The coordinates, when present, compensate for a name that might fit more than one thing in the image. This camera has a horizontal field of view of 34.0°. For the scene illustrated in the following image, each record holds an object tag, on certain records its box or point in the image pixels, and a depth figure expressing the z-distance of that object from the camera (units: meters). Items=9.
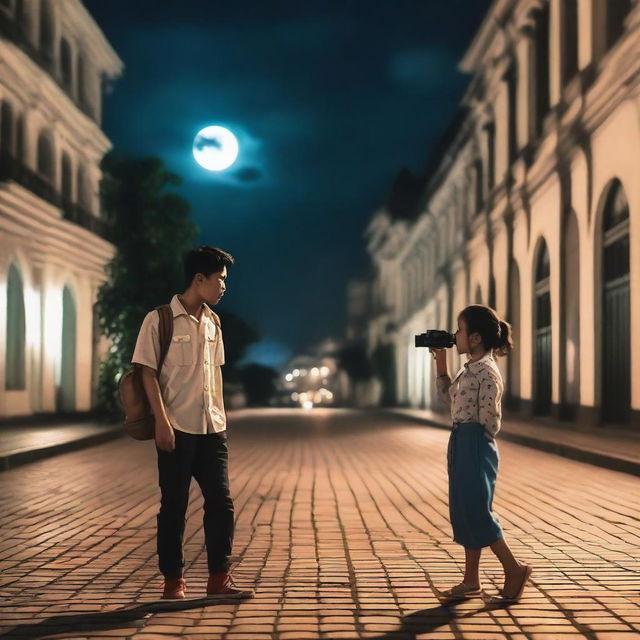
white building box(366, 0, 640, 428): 18.11
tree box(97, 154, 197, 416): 26.67
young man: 5.29
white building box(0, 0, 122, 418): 25.34
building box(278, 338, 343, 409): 125.84
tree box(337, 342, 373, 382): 71.56
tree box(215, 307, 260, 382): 54.76
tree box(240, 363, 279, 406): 71.38
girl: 5.24
